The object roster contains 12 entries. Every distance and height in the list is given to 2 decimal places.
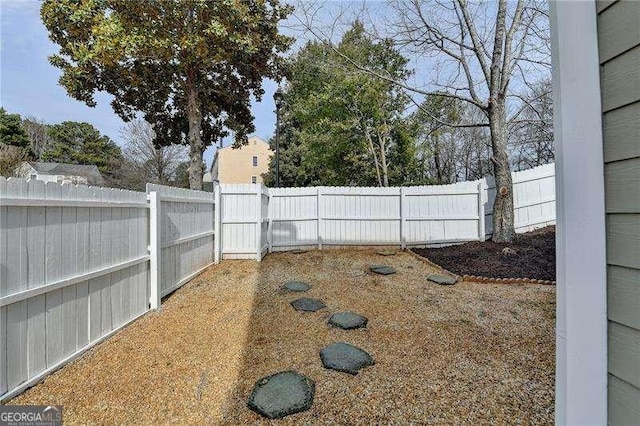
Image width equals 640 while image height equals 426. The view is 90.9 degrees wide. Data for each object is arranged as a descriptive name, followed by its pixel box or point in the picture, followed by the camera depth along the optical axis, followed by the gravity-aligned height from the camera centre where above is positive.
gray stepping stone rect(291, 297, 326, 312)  3.59 -1.04
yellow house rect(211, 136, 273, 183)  26.53 +4.39
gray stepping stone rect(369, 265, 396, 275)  5.20 -0.90
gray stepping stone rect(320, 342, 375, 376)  2.34 -1.11
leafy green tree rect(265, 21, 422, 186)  10.27 +3.58
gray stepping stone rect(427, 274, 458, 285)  4.56 -0.94
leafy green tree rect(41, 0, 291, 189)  6.43 +3.71
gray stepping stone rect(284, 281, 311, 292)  4.34 -0.98
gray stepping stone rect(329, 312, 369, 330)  3.10 -1.06
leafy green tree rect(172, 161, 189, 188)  20.03 +2.72
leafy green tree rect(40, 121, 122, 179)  25.00 +5.83
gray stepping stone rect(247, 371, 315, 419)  1.88 -1.14
